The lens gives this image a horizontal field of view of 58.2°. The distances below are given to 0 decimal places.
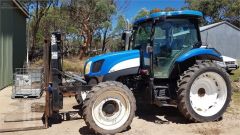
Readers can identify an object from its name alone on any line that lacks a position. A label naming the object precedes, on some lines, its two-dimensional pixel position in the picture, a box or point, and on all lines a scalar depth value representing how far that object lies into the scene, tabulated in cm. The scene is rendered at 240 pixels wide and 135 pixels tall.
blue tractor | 465
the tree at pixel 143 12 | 2478
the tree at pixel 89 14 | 1630
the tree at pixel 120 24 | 1766
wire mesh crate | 674
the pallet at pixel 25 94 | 672
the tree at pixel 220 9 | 2770
